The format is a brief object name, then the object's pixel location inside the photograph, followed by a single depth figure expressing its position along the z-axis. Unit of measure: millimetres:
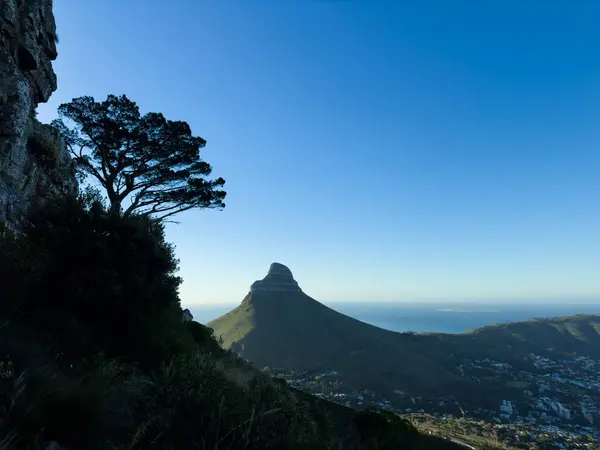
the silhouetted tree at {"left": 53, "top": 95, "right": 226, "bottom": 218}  19812
